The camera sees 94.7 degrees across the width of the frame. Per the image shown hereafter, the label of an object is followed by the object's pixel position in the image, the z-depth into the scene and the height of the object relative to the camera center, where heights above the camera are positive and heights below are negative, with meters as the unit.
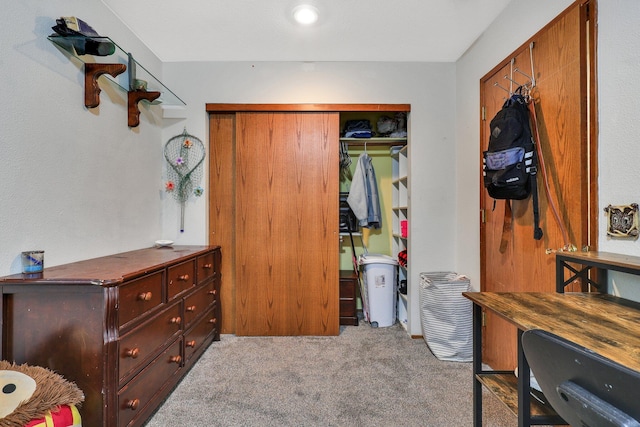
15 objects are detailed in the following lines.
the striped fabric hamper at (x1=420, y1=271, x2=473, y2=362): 2.23 -0.80
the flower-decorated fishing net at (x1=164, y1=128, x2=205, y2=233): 2.65 +0.43
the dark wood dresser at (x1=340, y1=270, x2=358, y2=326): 2.87 -0.83
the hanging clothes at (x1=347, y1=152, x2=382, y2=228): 2.95 +0.20
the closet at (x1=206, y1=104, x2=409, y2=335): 2.65 -0.04
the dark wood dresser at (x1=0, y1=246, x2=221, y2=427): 1.27 -0.52
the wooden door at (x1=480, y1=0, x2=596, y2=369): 1.38 +0.26
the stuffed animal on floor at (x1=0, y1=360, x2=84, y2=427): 0.98 -0.66
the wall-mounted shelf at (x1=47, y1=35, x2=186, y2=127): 1.61 +0.92
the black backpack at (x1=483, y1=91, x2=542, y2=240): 1.59 +0.34
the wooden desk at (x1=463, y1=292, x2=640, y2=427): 0.80 -0.34
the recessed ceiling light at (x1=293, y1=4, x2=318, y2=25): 1.96 +1.37
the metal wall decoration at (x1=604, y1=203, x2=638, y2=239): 1.14 -0.02
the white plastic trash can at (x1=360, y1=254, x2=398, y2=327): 2.88 -0.72
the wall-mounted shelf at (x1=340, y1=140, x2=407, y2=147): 2.90 +0.76
